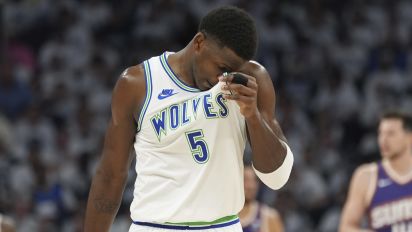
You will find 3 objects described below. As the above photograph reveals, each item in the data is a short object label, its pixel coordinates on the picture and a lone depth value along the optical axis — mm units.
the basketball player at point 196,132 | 6926
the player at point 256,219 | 14500
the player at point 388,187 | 13492
